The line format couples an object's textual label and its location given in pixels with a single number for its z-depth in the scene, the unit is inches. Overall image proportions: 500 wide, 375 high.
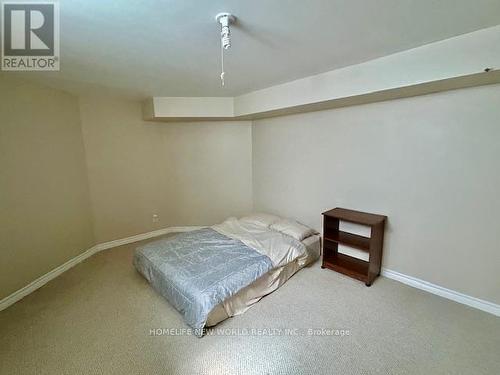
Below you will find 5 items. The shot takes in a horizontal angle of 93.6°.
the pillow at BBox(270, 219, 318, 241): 120.8
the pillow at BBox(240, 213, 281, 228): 134.1
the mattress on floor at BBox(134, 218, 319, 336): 78.2
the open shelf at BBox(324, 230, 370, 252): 103.1
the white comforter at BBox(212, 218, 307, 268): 102.0
